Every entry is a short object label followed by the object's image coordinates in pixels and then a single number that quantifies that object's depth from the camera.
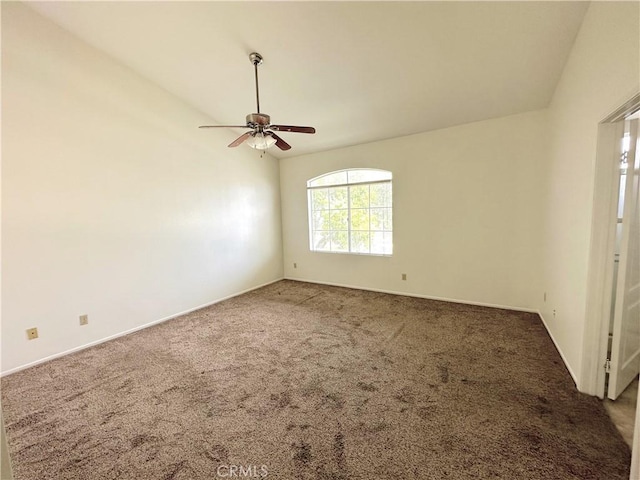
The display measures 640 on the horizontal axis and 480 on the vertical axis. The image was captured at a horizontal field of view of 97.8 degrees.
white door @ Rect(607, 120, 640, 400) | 1.86
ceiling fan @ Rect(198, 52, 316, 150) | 2.64
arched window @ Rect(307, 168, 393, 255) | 4.79
